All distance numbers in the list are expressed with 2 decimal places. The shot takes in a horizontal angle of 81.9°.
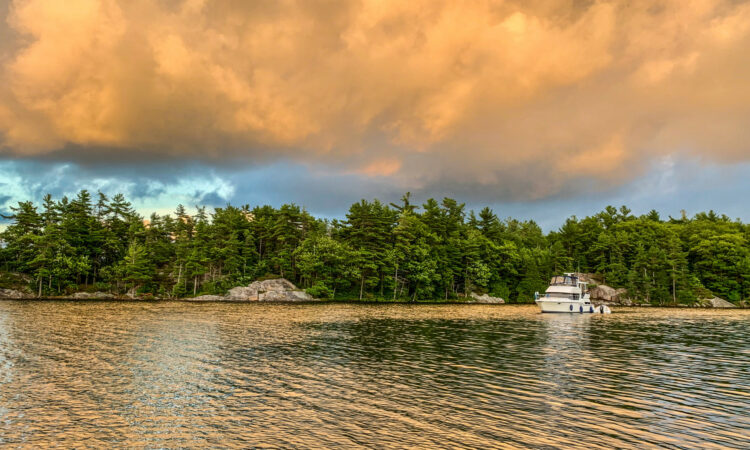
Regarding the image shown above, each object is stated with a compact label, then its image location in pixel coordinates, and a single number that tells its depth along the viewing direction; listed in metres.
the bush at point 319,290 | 109.31
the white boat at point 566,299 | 83.81
